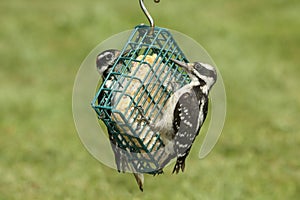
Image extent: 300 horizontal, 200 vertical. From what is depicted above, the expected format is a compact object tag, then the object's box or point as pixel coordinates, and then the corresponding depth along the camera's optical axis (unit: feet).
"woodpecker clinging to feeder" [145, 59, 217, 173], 28.71
